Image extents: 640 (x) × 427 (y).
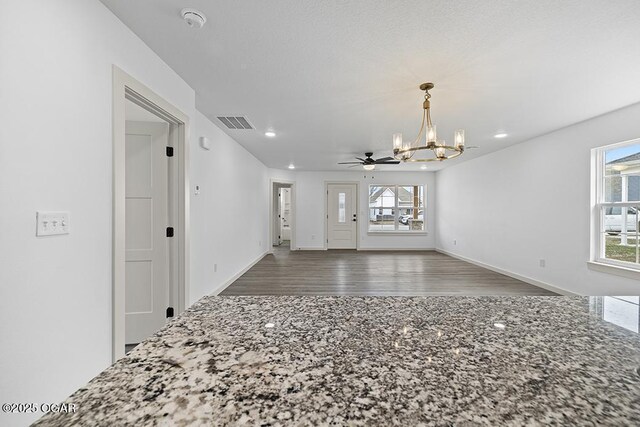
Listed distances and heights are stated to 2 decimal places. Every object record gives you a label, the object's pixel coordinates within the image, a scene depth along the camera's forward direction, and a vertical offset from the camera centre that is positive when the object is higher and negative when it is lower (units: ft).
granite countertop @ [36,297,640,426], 1.41 -1.05
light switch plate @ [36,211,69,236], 4.12 -0.19
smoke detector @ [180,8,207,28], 5.41 +3.93
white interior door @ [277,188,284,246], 31.45 -0.11
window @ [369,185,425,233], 27.35 +0.29
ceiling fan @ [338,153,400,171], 16.90 +3.17
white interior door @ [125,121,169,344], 8.37 -0.52
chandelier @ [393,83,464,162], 8.67 +2.41
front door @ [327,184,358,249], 27.14 -0.53
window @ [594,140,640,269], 10.67 +0.32
